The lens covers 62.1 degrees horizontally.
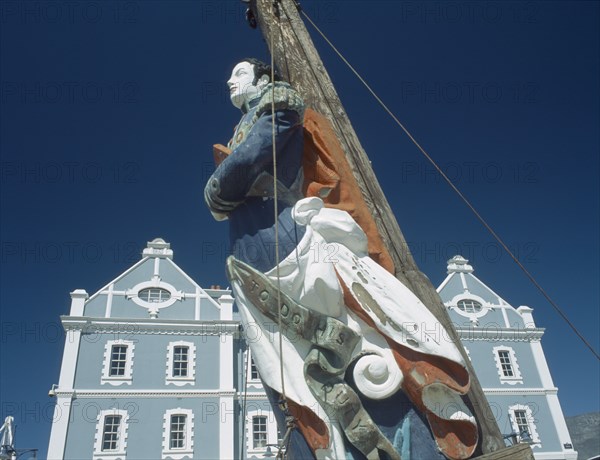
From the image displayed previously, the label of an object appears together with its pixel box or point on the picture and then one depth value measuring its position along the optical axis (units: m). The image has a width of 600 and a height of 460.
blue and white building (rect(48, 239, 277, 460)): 16.48
